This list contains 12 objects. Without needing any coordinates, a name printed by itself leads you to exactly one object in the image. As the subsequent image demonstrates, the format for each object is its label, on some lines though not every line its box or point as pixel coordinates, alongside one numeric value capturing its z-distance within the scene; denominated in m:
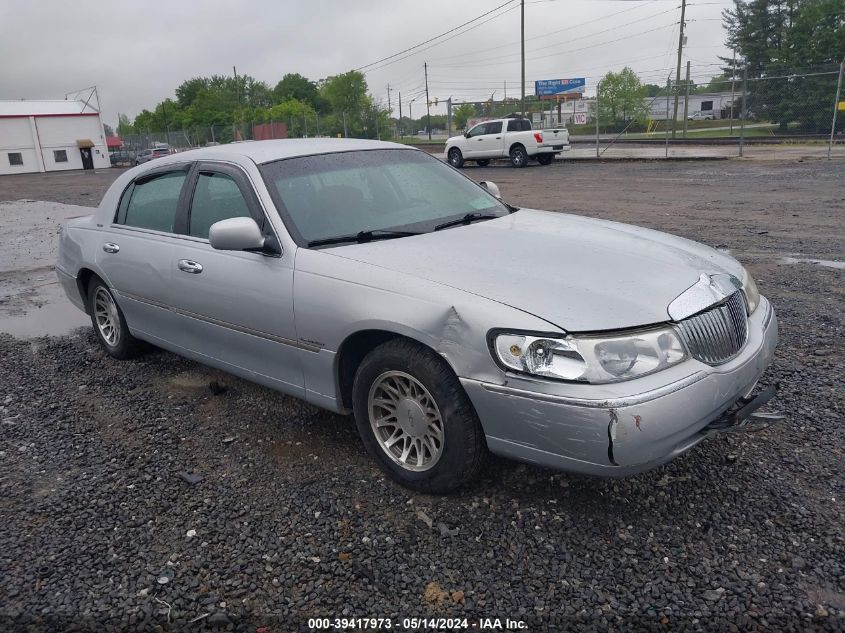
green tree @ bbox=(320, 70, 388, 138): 73.38
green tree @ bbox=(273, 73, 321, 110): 114.31
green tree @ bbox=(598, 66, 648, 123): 62.57
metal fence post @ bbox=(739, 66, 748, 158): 21.22
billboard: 80.25
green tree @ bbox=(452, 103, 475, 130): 85.09
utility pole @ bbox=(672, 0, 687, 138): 39.69
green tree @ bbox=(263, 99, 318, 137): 46.31
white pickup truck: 24.67
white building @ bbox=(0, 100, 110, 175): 55.19
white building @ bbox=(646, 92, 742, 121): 52.62
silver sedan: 2.72
